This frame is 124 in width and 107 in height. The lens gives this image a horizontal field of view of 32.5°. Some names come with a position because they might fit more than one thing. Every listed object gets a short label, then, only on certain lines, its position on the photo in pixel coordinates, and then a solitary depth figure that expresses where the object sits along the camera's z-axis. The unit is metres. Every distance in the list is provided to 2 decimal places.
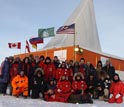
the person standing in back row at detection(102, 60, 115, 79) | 7.36
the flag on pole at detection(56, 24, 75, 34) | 10.52
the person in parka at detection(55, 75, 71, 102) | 6.32
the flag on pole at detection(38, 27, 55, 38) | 12.85
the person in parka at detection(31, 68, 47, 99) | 6.53
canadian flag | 14.01
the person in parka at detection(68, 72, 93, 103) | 6.24
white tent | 14.00
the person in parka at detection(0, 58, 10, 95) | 6.72
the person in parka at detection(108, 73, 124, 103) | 6.72
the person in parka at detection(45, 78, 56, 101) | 6.31
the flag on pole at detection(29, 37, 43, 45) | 13.15
